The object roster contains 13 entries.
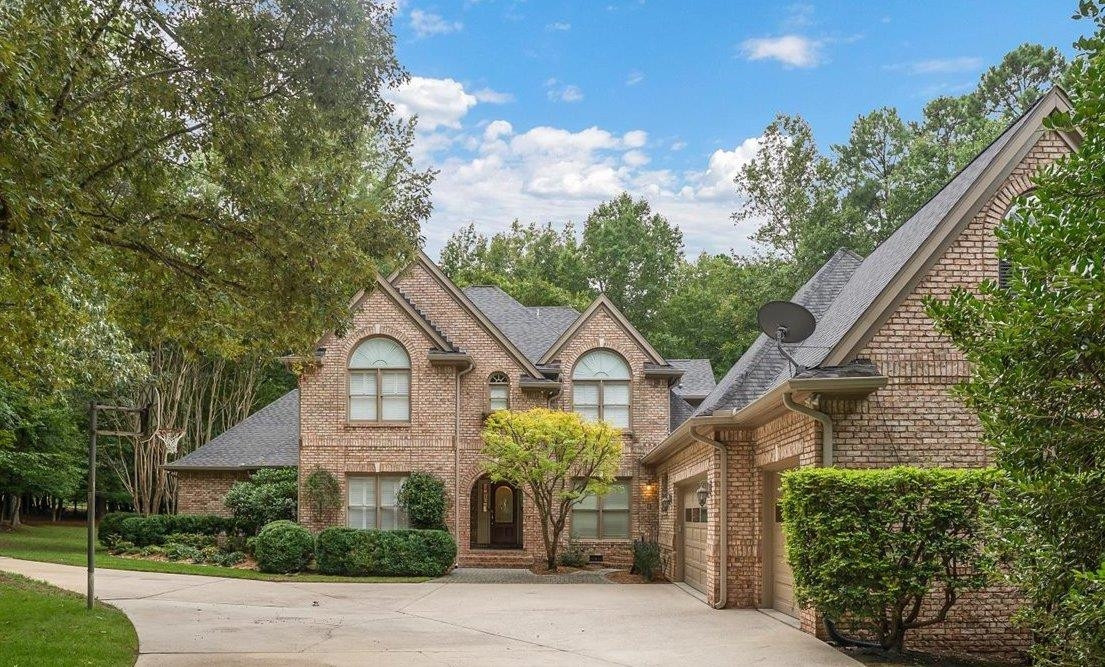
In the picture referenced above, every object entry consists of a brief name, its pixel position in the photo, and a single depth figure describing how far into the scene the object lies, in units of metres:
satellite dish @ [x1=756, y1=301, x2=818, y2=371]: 12.59
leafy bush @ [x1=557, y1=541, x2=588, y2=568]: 24.41
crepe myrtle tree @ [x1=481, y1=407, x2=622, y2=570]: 21.95
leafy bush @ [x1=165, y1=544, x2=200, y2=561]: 24.09
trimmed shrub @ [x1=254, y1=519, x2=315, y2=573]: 21.73
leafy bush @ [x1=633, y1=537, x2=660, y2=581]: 21.59
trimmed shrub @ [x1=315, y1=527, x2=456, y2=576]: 21.56
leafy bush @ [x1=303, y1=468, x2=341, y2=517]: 23.77
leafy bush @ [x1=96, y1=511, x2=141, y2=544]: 25.98
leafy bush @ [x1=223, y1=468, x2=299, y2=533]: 24.64
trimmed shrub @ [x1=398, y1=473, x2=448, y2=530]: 23.53
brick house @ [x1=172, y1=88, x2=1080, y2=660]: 11.09
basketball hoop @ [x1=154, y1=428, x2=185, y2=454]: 28.33
